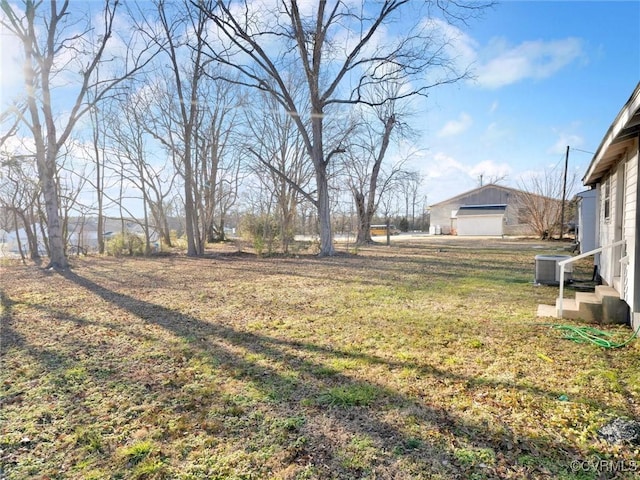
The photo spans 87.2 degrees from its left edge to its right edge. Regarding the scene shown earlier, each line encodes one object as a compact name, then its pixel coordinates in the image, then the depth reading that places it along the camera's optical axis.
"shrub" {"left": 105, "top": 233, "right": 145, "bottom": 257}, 14.06
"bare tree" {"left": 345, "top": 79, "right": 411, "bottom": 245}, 19.80
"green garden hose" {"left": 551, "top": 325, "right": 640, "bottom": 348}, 3.38
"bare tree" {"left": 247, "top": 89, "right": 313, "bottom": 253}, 16.80
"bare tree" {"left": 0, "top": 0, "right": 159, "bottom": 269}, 8.55
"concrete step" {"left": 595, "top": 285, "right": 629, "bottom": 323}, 4.11
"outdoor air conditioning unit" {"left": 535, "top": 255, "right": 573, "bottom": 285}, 6.58
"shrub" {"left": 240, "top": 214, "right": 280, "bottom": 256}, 13.27
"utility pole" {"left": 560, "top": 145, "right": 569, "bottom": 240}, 20.69
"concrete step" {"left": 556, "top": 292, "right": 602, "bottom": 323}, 4.25
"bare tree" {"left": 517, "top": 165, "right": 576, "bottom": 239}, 21.69
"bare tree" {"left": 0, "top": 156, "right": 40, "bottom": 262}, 12.66
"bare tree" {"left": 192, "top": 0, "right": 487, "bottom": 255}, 10.97
